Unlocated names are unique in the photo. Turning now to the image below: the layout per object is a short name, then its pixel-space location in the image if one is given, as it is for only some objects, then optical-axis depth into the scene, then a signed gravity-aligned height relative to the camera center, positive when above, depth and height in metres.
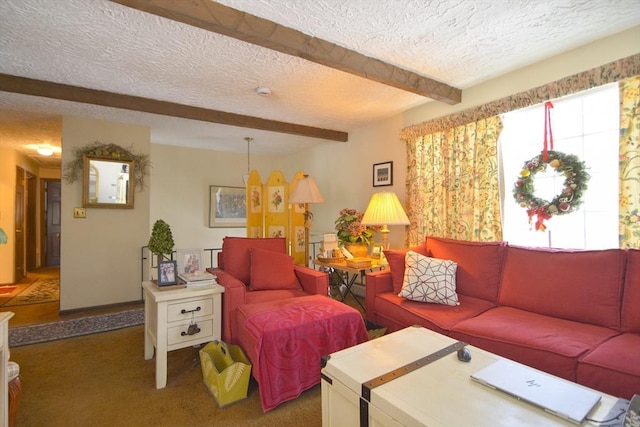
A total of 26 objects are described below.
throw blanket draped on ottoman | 1.80 -0.80
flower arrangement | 3.43 -0.18
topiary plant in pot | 2.34 -0.21
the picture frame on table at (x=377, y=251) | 3.40 -0.43
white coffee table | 1.00 -0.67
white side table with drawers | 2.04 -0.75
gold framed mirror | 3.58 +0.36
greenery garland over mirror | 3.52 +0.68
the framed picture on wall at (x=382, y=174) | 3.72 +0.49
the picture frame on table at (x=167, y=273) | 2.26 -0.45
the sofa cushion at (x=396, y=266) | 2.57 -0.45
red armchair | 2.61 -0.54
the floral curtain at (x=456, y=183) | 2.69 +0.29
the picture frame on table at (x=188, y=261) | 2.50 -0.39
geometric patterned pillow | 2.27 -0.52
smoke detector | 2.86 +1.16
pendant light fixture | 4.70 +1.13
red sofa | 1.47 -0.66
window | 2.17 +0.40
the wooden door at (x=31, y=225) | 5.90 -0.22
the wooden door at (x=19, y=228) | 5.21 -0.25
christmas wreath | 2.14 +0.19
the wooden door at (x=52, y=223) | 6.71 -0.21
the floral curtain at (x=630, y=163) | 1.92 +0.32
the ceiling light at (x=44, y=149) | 4.72 +1.00
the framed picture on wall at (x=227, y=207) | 5.53 +0.12
